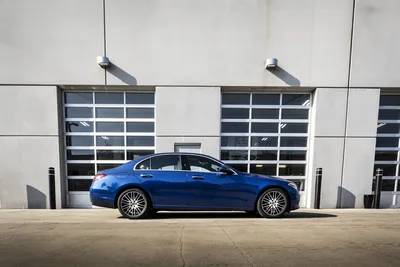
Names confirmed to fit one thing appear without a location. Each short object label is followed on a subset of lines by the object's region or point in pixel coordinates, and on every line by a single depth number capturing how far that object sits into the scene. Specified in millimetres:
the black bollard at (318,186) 6469
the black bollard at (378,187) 6422
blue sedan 4641
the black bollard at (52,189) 6250
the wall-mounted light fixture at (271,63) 6379
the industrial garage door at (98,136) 6793
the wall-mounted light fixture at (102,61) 6215
